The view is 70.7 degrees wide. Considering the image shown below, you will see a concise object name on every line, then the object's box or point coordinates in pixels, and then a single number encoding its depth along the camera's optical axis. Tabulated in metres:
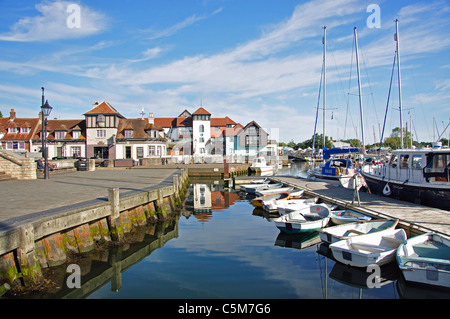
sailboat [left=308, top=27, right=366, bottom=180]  29.89
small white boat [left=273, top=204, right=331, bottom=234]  14.48
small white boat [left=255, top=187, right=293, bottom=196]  26.06
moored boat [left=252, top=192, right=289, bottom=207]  22.56
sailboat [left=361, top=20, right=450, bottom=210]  16.60
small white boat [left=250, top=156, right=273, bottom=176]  48.38
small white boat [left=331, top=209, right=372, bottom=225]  14.60
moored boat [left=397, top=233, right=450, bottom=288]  8.40
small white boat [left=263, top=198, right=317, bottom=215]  18.21
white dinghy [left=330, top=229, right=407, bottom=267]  10.07
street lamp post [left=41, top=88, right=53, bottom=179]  23.20
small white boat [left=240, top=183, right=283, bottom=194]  28.71
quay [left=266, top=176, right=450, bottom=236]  12.64
